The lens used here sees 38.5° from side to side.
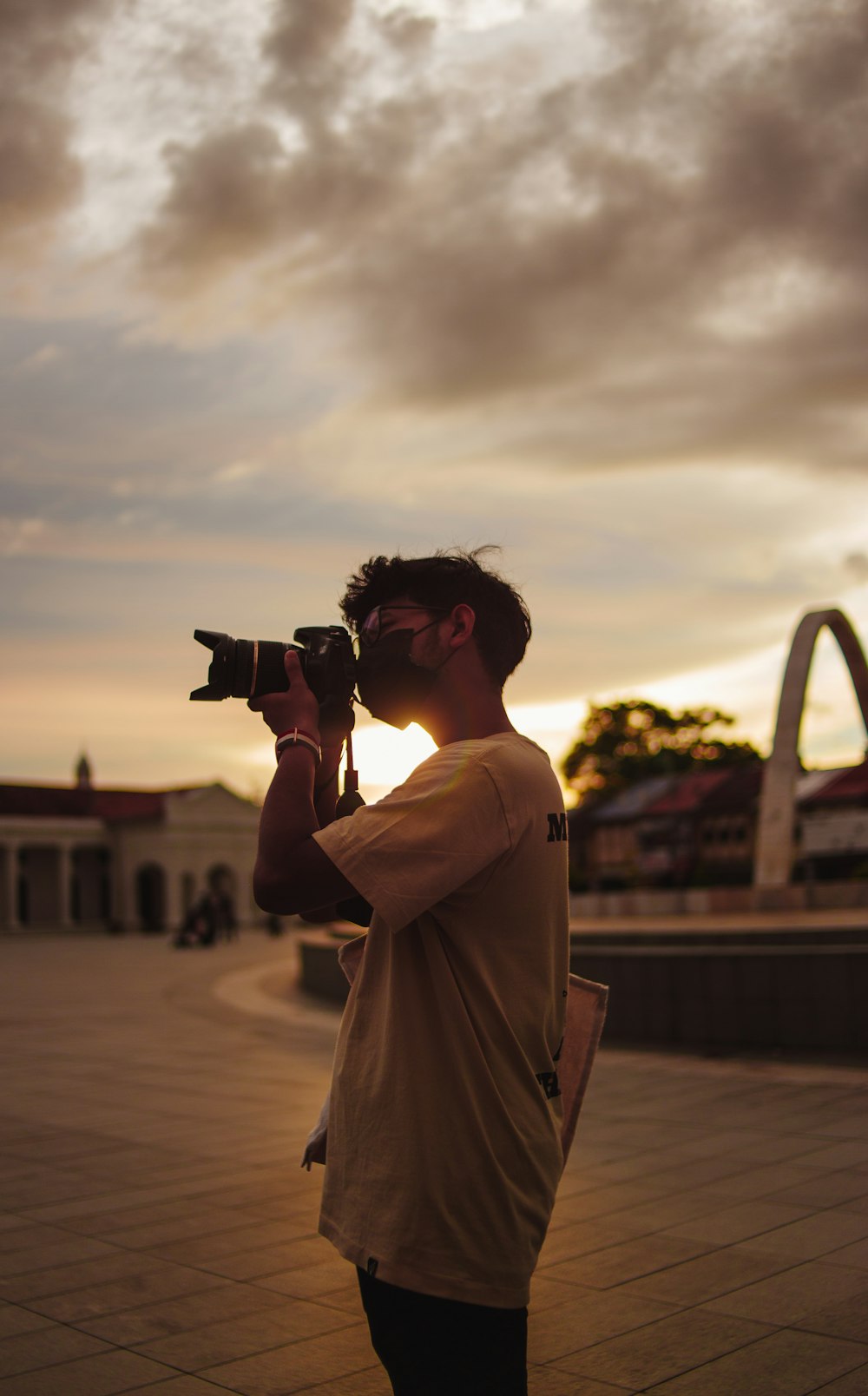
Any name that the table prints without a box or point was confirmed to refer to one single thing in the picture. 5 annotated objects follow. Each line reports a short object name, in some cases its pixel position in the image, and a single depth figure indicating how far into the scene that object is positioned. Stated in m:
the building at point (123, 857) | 70.31
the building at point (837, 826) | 26.12
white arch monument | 29.84
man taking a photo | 2.08
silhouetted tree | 85.25
